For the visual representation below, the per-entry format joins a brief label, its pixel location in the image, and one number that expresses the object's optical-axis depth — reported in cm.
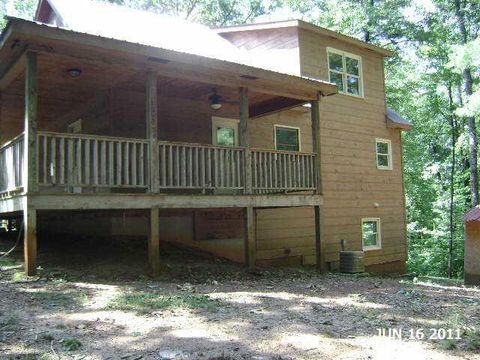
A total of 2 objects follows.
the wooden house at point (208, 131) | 840
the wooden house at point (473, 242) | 1090
